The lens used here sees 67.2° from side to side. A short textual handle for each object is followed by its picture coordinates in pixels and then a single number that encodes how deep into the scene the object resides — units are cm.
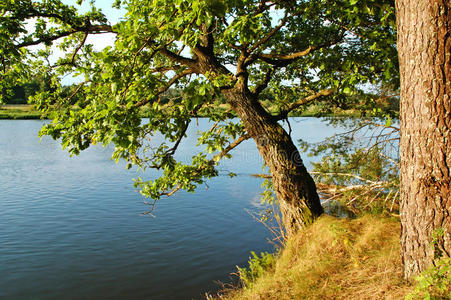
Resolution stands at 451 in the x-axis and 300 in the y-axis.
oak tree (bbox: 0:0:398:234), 356
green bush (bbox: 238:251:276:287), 583
